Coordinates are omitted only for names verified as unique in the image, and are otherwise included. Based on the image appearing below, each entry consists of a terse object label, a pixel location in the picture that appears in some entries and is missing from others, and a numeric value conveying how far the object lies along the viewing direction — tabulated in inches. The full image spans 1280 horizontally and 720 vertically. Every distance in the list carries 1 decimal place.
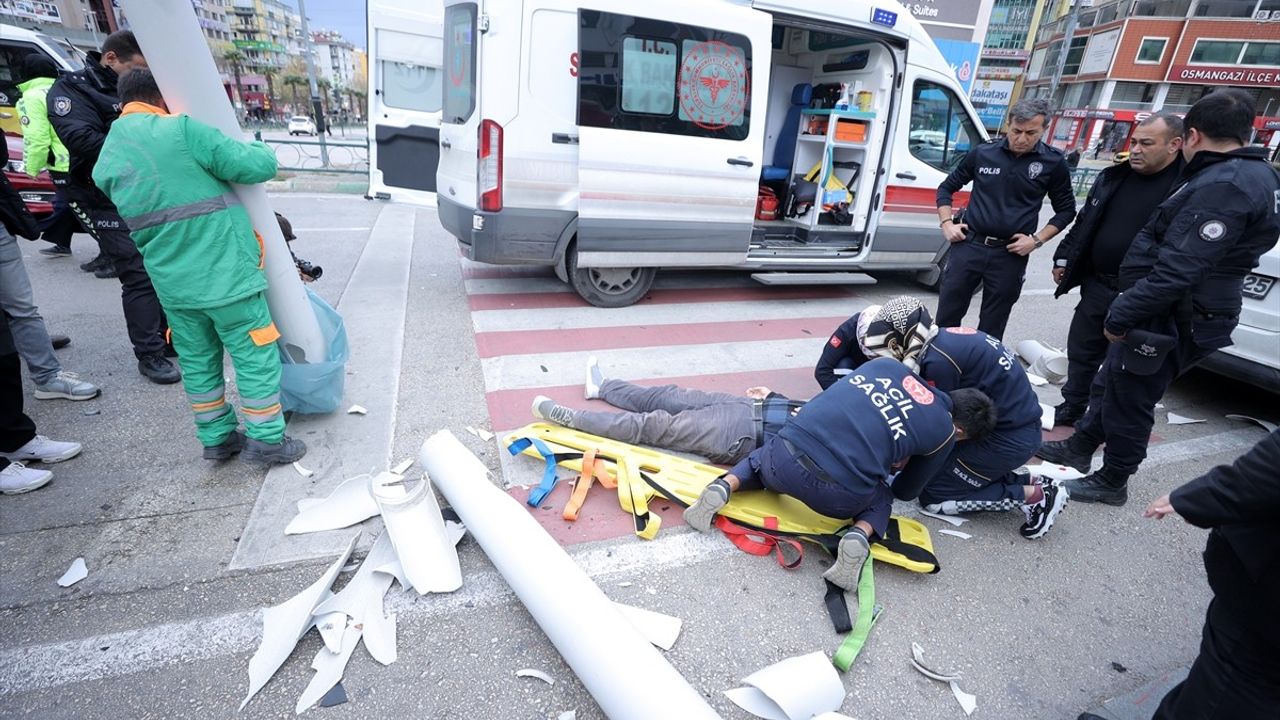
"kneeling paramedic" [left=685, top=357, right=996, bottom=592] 93.7
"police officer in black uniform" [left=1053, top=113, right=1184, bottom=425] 128.1
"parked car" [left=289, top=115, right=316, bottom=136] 1392.5
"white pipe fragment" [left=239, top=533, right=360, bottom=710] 73.3
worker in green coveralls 94.3
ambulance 170.6
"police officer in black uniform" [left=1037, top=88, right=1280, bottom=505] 103.0
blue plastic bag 123.6
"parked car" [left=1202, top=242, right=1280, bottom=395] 150.2
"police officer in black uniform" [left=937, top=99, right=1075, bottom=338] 153.2
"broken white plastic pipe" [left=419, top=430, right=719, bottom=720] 65.0
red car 234.9
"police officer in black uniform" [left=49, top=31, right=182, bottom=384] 137.3
